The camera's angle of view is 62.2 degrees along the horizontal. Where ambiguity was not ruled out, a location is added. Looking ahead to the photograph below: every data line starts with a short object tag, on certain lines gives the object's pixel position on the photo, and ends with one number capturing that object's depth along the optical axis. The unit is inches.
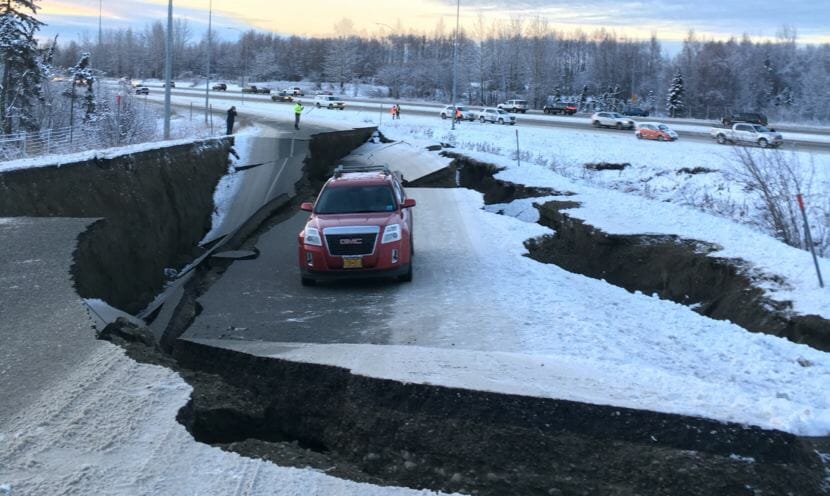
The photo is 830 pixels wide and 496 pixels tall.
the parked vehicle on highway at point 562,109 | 3228.3
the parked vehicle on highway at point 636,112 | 3398.1
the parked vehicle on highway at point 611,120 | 2253.9
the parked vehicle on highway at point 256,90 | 4149.4
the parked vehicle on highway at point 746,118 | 2476.6
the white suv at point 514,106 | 3164.4
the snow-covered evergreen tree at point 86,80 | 1769.8
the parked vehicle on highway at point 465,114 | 2544.3
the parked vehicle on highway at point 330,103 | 2915.1
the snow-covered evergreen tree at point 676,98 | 3796.8
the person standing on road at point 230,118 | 1259.8
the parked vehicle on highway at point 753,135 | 1578.4
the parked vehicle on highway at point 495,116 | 2319.1
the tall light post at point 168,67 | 982.4
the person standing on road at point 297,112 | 1666.0
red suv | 450.6
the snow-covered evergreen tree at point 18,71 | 1566.2
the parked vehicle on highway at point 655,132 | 1776.2
